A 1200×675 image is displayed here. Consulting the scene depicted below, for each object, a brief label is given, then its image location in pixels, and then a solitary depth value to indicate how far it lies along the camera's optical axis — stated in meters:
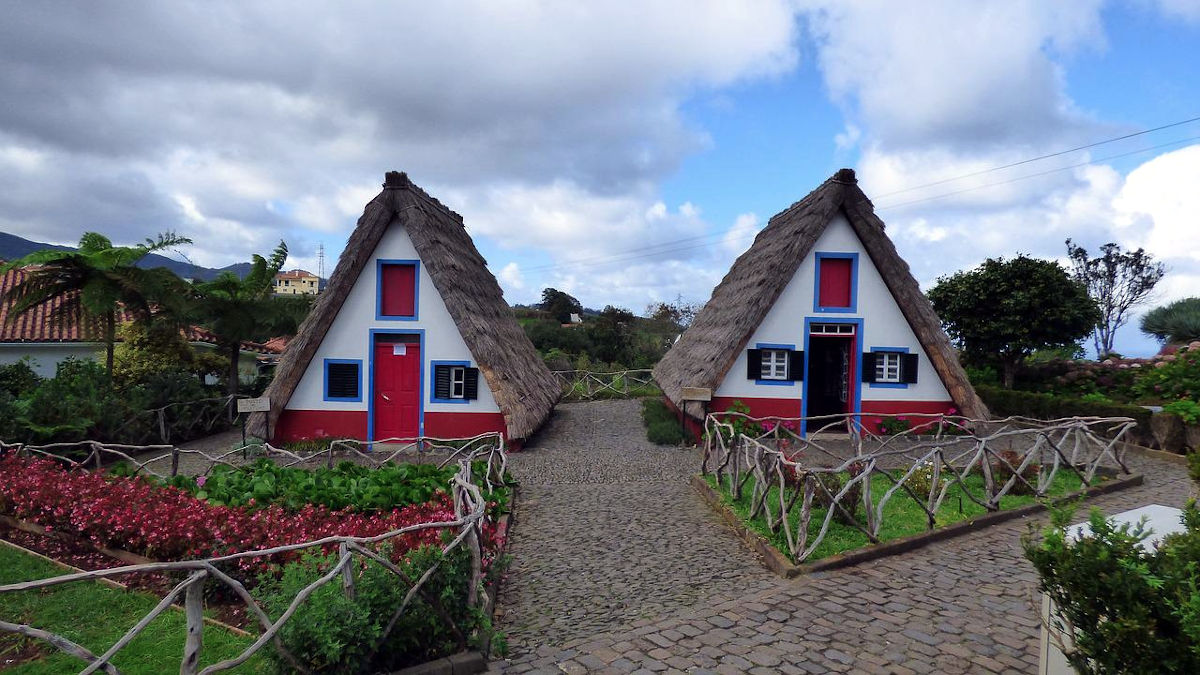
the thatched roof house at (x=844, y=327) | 13.89
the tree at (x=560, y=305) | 43.74
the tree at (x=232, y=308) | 14.84
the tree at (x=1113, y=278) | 29.73
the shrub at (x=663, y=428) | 13.74
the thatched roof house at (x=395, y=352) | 13.36
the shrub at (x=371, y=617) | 3.77
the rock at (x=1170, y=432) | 11.98
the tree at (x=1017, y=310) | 16.09
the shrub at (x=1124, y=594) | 2.87
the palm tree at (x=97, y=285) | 13.11
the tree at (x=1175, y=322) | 18.14
